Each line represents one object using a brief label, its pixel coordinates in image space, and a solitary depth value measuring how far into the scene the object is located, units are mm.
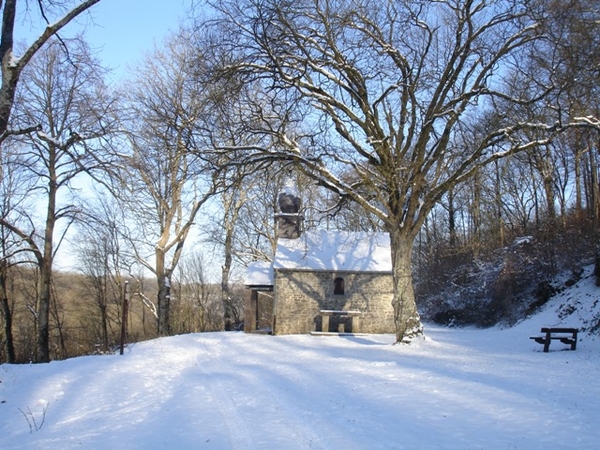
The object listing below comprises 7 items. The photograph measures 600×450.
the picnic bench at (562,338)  14000
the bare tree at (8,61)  7004
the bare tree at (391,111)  13742
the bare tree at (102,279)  35900
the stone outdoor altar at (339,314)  24312
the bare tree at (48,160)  15474
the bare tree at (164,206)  20150
